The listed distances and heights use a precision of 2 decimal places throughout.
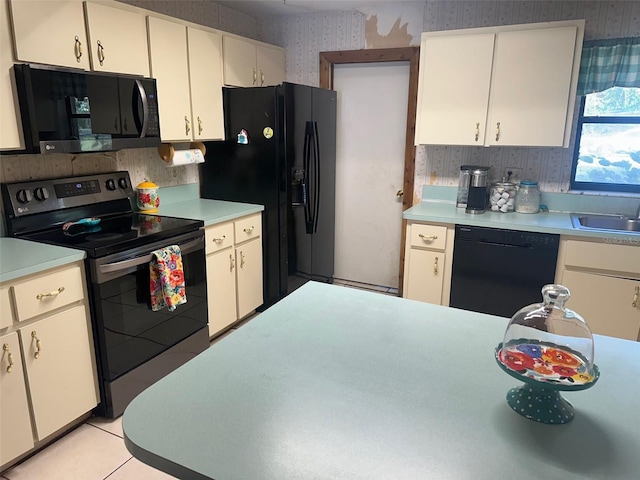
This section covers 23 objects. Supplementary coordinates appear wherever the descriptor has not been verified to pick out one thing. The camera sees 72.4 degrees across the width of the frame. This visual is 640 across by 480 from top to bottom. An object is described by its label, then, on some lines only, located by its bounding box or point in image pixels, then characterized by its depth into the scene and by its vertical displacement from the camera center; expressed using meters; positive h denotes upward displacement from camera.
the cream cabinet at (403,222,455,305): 3.00 -0.79
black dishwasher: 2.74 -0.77
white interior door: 3.69 -0.19
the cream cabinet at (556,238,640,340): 2.57 -0.80
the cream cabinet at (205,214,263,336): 2.91 -0.88
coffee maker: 3.07 -0.31
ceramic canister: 2.90 -0.35
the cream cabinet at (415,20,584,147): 2.75 +0.40
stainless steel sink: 2.86 -0.49
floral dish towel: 2.32 -0.71
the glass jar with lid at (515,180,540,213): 3.08 -0.35
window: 2.98 +0.03
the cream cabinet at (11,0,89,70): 1.97 +0.51
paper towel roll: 3.02 -0.10
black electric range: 2.13 -0.62
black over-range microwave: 2.01 +0.16
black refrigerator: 3.21 -0.17
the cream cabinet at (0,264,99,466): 1.81 -0.94
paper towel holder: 3.02 -0.05
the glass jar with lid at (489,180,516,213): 3.12 -0.36
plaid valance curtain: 2.80 +0.53
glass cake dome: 0.88 -0.45
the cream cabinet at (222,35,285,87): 3.22 +0.63
